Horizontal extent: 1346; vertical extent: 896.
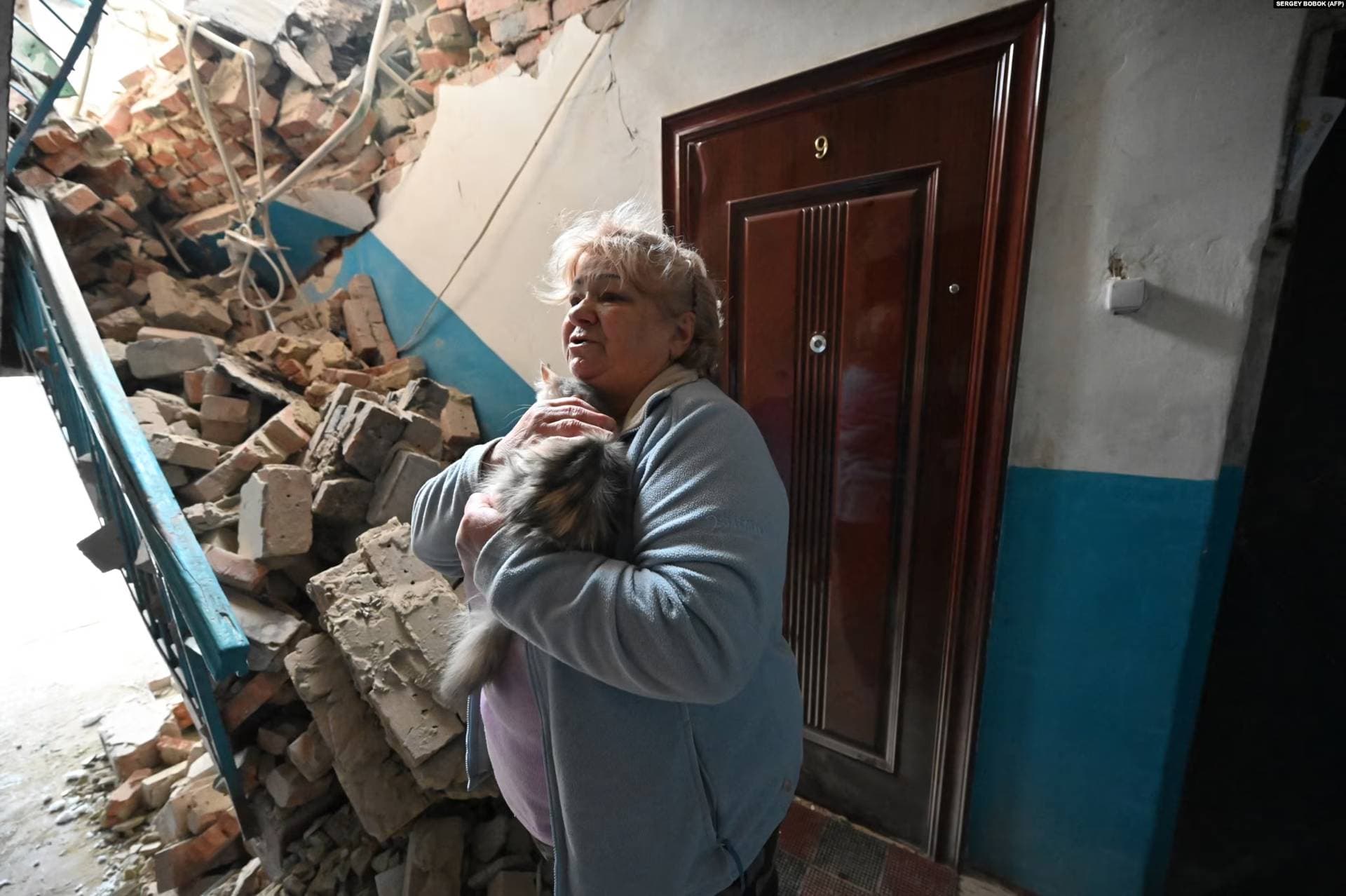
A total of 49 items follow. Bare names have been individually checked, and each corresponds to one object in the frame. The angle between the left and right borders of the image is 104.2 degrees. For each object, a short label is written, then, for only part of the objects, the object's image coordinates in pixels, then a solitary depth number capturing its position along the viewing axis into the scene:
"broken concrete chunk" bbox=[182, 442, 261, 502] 2.23
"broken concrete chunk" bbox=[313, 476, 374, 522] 2.12
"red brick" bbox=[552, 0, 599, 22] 1.88
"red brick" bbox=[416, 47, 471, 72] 2.44
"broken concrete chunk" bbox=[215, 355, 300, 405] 2.67
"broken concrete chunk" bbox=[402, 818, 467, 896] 1.48
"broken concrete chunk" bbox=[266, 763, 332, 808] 1.68
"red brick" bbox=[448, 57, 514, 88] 2.19
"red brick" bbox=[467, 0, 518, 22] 2.10
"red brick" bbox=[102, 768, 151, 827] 2.35
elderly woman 0.66
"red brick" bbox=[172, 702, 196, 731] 2.88
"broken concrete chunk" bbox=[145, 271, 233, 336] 3.01
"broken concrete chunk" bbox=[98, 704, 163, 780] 2.59
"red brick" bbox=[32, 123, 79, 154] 2.92
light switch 1.11
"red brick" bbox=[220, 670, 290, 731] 1.78
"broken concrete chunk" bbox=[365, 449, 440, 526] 2.18
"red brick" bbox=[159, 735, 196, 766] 2.66
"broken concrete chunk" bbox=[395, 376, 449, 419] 2.52
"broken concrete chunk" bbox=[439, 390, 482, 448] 2.45
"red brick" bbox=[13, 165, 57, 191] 2.88
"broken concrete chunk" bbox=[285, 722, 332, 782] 1.69
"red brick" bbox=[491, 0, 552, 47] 2.00
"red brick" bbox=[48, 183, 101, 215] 2.91
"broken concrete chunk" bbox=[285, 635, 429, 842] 1.58
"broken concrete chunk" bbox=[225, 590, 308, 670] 1.79
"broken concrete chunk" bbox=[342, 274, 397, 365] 2.98
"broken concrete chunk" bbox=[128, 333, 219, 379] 2.66
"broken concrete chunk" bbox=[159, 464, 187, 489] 2.27
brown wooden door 1.25
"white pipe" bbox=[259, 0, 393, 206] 2.42
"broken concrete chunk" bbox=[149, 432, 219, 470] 2.25
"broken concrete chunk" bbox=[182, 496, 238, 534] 2.08
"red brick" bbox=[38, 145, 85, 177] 2.99
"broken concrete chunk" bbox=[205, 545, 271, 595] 1.91
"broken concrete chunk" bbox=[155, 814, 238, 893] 1.91
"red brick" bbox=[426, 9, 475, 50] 2.36
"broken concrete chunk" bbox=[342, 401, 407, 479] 2.18
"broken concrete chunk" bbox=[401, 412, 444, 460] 2.31
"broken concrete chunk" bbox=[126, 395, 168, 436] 2.32
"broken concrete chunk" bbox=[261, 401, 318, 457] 2.41
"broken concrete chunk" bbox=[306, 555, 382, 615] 1.71
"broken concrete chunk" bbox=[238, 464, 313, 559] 1.96
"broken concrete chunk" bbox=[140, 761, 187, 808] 2.41
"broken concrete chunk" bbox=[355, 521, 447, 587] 1.79
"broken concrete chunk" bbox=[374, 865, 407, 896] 1.50
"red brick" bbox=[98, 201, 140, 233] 3.16
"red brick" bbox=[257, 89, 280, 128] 3.02
